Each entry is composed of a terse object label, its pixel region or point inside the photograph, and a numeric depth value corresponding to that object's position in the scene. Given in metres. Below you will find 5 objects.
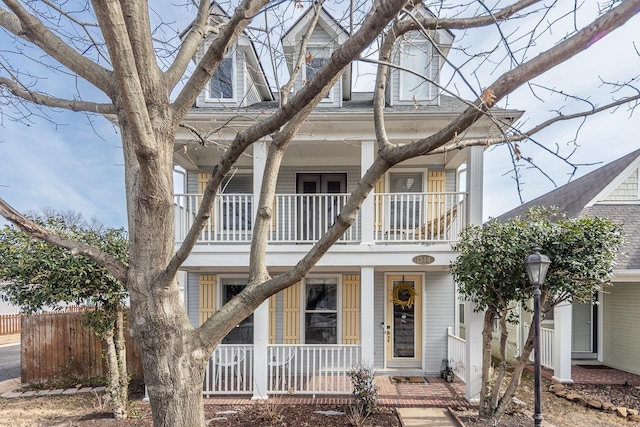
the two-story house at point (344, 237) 6.11
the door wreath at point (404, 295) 7.68
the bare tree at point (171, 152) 2.09
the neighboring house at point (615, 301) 7.48
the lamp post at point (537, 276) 4.25
